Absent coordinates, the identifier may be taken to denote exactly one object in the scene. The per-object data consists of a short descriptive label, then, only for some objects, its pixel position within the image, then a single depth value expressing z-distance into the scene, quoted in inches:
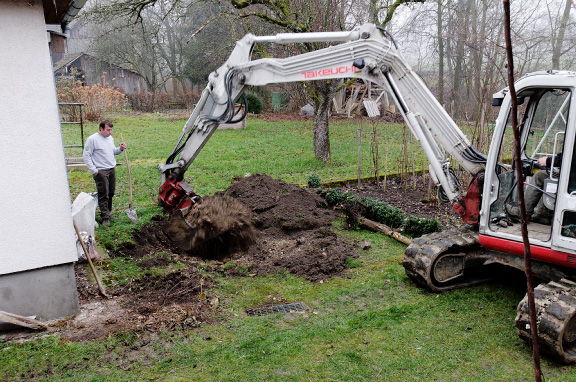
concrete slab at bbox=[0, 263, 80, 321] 190.5
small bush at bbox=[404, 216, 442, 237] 286.0
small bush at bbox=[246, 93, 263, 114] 1034.7
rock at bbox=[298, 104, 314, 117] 1085.3
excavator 174.1
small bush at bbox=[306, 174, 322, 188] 398.0
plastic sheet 259.0
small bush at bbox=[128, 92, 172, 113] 1154.0
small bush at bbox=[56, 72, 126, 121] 826.2
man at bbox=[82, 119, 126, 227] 310.0
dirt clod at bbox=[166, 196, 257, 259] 282.5
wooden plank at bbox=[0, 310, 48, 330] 179.9
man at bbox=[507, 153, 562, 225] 195.0
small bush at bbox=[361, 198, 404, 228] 315.3
